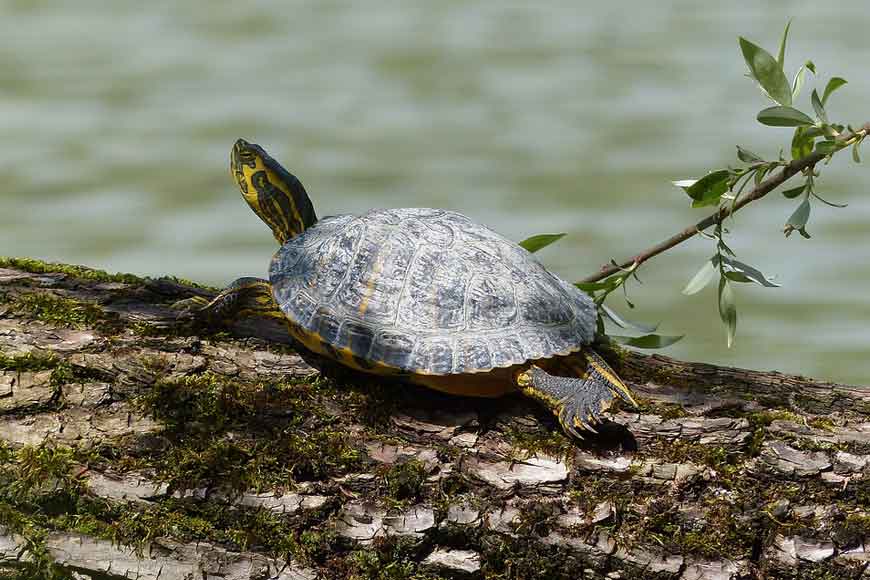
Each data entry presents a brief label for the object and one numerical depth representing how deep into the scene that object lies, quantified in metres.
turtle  5.97
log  5.40
